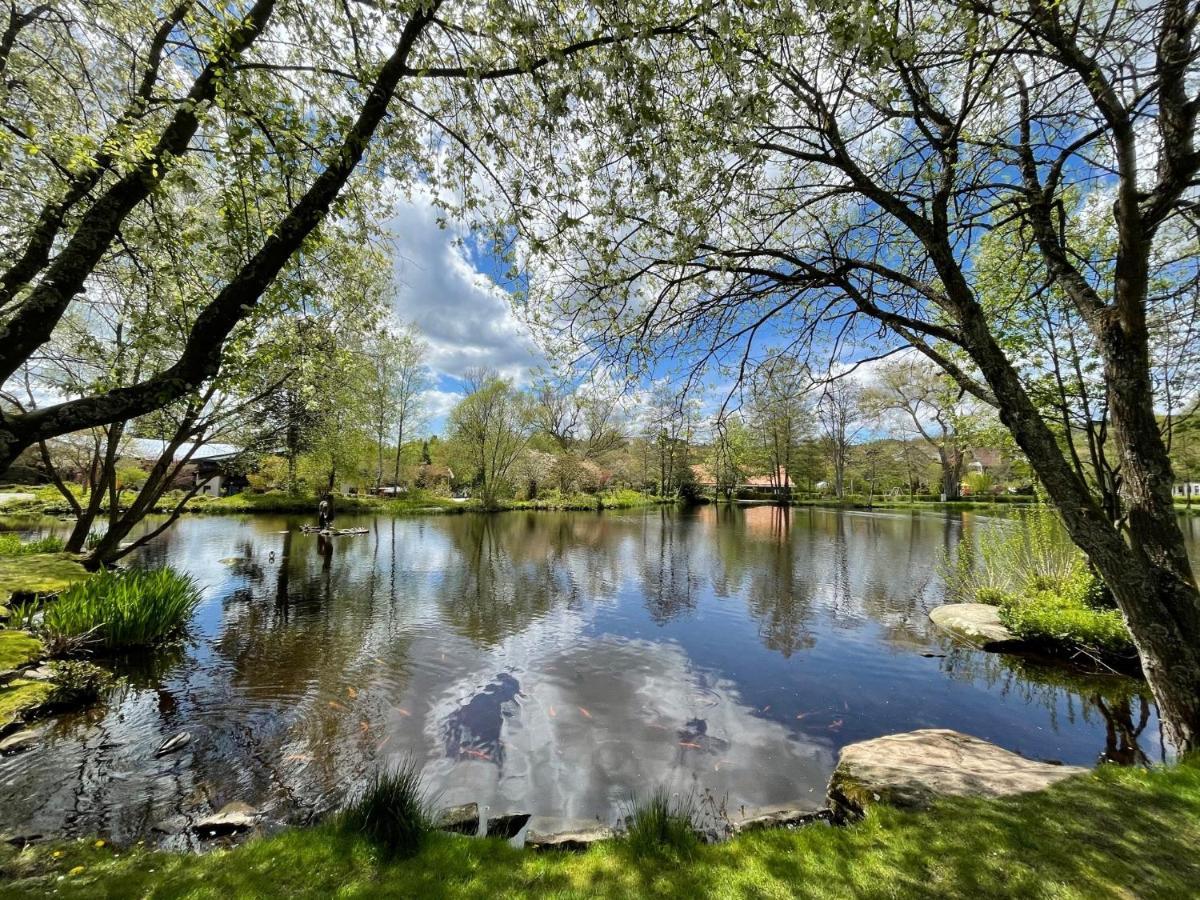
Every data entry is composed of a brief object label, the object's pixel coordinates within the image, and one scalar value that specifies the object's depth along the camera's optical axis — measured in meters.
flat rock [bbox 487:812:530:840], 4.32
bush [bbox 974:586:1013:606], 11.30
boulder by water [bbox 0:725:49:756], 5.24
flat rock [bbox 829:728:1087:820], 4.04
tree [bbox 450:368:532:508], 39.22
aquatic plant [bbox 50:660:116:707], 6.23
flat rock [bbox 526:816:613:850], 3.85
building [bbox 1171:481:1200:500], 45.84
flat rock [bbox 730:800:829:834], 4.30
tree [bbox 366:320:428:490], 33.84
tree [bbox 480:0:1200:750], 3.49
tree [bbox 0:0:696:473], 3.08
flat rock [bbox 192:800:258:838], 4.18
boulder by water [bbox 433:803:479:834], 4.15
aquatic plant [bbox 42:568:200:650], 7.60
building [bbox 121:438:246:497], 31.75
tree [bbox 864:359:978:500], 12.55
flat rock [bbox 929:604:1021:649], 9.37
